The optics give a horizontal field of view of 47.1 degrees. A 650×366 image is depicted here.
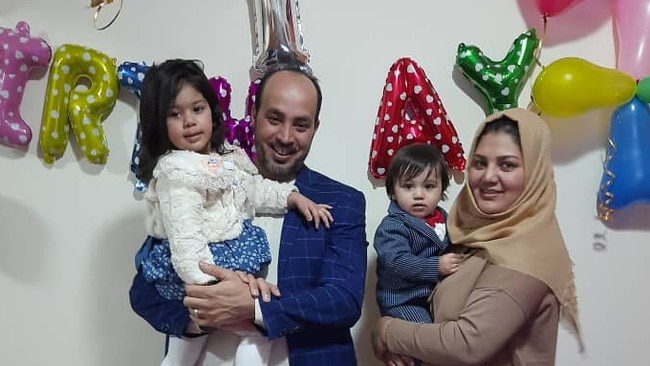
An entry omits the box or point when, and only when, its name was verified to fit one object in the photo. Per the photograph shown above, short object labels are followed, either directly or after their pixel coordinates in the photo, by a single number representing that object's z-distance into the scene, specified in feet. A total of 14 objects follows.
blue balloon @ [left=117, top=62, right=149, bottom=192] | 7.52
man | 5.59
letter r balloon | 7.50
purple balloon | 7.43
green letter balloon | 7.56
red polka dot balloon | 7.66
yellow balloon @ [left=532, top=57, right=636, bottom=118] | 7.13
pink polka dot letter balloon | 7.38
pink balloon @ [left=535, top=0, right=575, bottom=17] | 7.45
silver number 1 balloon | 7.48
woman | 5.65
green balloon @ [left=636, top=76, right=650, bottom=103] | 7.41
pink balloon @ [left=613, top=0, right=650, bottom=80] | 7.50
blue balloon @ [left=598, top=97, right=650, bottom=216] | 7.39
